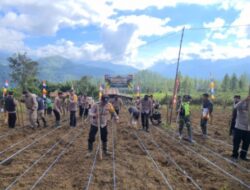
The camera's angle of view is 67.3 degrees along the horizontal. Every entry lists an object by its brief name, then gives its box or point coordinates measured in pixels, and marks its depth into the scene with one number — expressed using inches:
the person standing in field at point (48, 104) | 425.6
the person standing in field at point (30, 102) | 311.2
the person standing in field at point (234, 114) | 242.8
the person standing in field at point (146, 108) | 332.8
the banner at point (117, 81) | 819.0
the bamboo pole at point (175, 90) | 345.9
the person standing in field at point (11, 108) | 312.2
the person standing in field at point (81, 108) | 438.9
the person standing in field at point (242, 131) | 195.5
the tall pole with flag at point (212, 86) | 403.1
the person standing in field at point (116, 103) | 379.5
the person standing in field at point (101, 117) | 209.8
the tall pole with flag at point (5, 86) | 406.4
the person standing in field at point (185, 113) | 270.6
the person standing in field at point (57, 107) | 338.8
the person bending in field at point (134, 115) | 363.1
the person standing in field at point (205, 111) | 295.8
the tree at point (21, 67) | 1393.0
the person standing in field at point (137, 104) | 376.0
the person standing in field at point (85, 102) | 429.5
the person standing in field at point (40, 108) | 338.6
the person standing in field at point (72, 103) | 335.0
